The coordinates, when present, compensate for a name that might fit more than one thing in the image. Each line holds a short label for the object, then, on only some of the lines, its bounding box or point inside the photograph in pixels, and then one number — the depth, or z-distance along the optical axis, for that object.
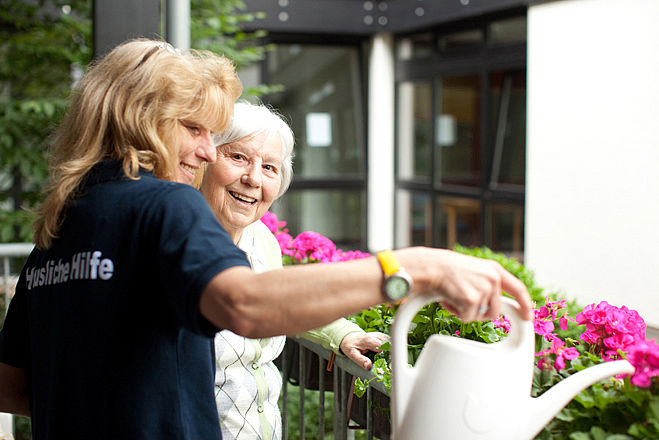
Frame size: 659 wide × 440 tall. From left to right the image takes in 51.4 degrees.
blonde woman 0.76
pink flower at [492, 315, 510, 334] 1.21
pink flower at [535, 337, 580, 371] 0.99
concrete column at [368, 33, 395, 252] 6.77
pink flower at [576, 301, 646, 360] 1.07
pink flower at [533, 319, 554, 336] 1.06
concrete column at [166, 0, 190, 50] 2.26
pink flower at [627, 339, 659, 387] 0.83
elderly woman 1.37
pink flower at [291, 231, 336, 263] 2.16
